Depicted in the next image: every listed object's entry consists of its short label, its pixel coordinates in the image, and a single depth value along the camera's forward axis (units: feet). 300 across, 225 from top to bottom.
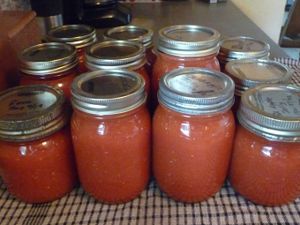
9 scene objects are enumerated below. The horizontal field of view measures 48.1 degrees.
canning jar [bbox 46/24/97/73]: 1.96
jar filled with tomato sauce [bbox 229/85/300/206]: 1.38
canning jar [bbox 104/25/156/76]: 2.01
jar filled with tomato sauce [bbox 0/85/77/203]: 1.44
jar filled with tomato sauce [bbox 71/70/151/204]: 1.40
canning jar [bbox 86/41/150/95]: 1.65
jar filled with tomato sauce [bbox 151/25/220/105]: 1.66
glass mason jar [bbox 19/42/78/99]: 1.68
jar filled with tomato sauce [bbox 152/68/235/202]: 1.41
